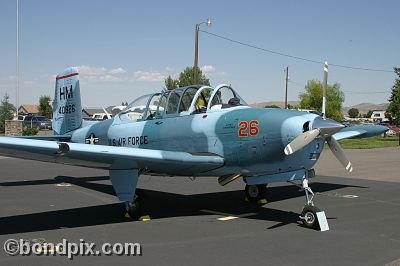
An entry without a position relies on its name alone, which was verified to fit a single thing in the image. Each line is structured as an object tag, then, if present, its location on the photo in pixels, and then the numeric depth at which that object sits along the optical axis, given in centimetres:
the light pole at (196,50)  2974
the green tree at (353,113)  16875
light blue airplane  709
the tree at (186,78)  5185
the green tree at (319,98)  9657
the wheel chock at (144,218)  813
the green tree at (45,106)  9400
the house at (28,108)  14610
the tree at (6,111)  5300
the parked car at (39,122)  5122
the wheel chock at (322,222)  717
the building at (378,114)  14112
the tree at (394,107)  4816
